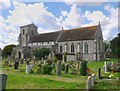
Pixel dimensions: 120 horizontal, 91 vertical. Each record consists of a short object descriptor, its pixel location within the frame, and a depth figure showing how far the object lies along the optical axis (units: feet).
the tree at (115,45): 66.45
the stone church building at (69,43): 87.64
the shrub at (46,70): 30.58
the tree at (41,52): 94.29
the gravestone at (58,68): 29.90
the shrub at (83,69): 30.48
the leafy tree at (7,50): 128.51
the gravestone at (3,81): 14.99
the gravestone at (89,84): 17.54
